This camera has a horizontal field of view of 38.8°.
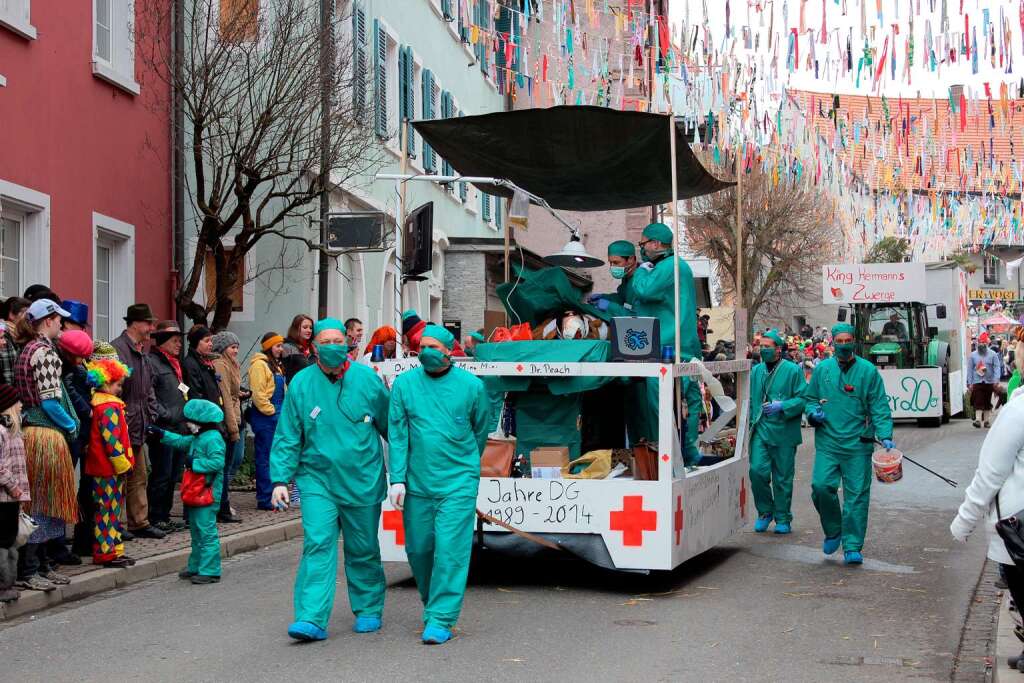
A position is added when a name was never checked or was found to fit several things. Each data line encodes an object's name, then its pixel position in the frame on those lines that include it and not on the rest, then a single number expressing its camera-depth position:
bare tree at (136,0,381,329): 16.08
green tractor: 31.94
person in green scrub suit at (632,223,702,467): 10.84
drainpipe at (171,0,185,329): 18.16
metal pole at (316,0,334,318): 16.34
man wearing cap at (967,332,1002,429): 29.70
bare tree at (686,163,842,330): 50.97
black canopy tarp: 11.00
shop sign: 78.00
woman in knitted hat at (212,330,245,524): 13.64
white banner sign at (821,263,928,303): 32.09
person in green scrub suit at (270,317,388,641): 8.03
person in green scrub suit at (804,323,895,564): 11.39
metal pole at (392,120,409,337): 11.67
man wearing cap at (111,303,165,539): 12.17
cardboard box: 9.90
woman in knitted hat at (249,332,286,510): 14.47
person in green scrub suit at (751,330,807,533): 13.46
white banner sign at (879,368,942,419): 31.09
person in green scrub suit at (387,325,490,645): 8.06
